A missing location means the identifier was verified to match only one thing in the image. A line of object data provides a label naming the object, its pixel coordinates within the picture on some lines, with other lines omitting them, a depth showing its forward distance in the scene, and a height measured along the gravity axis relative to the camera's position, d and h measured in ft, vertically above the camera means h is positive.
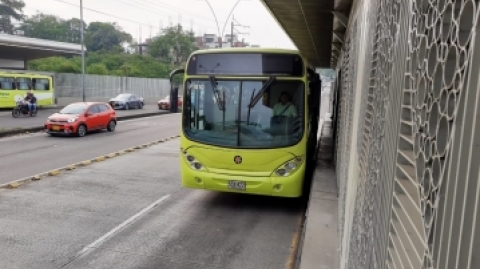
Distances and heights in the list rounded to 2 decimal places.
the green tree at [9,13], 230.07 +36.08
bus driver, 24.26 -1.27
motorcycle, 80.89 -6.54
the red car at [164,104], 122.62 -6.66
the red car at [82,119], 57.47 -5.93
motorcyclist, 82.21 -4.99
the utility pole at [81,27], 91.42 +11.92
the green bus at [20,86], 88.30 -2.00
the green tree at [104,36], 274.57 +30.50
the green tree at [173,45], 237.86 +21.45
